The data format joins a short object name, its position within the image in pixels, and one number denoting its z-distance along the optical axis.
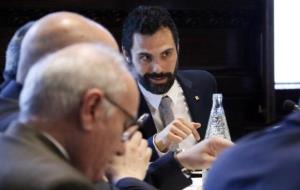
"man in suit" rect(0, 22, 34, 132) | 4.14
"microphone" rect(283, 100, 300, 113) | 4.72
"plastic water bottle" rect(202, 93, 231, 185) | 4.71
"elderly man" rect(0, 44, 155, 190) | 3.22
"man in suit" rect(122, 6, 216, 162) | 4.87
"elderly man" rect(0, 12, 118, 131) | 4.16
